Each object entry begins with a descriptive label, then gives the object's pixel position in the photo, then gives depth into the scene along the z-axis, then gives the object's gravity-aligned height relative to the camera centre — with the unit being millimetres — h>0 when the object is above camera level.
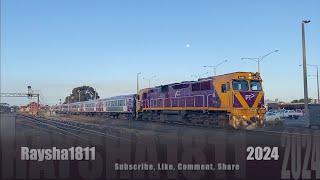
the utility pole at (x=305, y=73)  46406 +3164
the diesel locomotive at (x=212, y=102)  36312 +490
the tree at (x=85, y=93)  175375 +5519
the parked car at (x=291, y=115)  79700 -1308
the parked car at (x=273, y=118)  52469 -1350
